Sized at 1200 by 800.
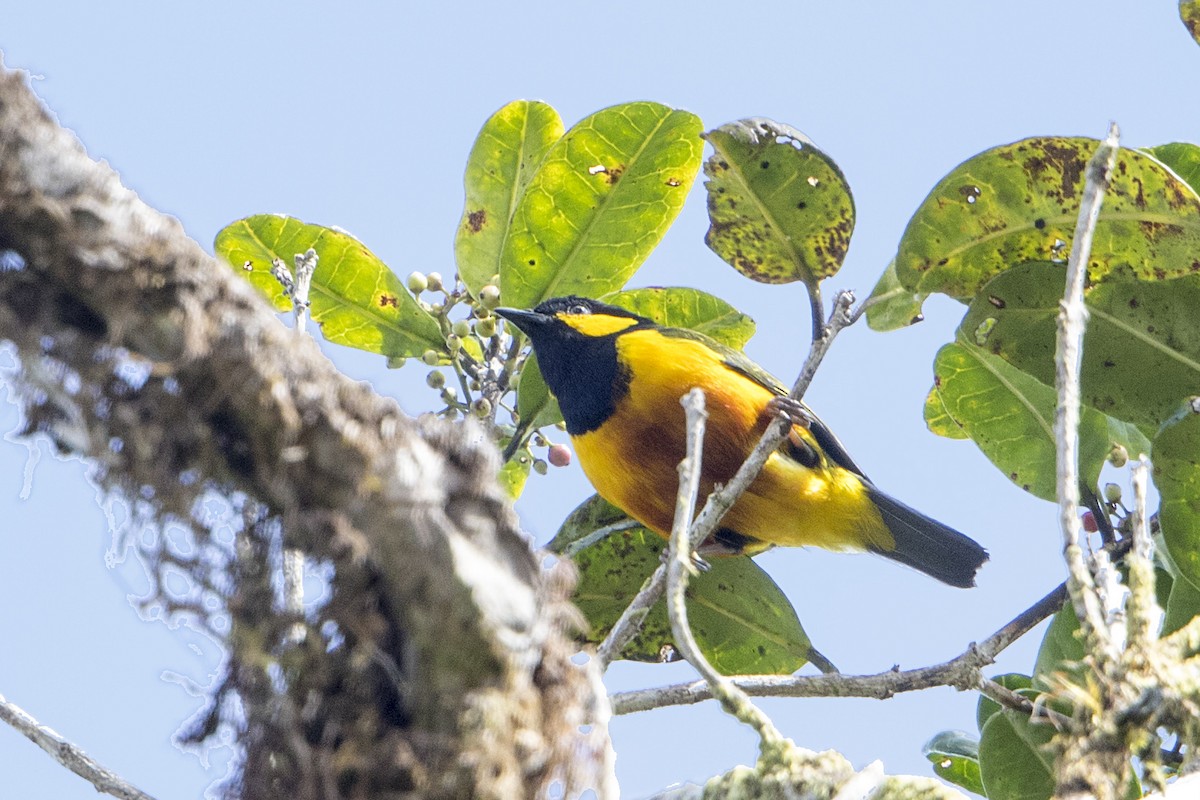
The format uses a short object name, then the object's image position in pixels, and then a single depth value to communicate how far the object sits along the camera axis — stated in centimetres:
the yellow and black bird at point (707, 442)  731
